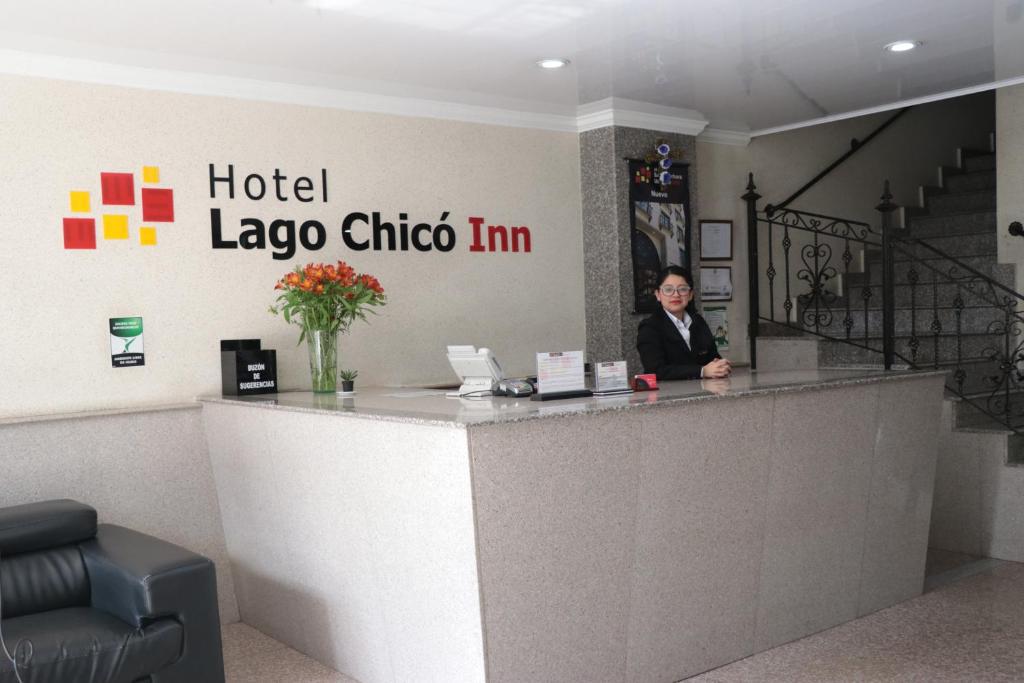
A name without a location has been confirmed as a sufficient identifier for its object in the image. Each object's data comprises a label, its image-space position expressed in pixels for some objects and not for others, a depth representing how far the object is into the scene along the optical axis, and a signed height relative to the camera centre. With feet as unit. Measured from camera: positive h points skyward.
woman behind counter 16.84 -0.54
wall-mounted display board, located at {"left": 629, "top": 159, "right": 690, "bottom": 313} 20.95 +1.63
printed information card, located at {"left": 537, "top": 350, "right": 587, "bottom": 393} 12.84 -0.88
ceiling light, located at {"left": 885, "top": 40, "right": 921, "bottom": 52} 16.38 +4.12
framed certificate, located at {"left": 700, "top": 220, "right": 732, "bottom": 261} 23.26 +1.39
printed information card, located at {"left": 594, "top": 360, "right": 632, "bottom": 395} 13.29 -1.01
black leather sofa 11.09 -3.49
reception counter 10.94 -2.76
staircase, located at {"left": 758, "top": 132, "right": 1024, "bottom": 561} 18.42 -1.18
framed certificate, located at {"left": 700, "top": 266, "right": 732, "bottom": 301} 23.24 +0.36
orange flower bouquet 15.87 +0.15
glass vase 16.06 -0.76
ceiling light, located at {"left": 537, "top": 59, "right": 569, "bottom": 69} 16.51 +4.03
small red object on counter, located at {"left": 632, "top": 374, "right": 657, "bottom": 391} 13.99 -1.14
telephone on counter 13.98 -0.88
